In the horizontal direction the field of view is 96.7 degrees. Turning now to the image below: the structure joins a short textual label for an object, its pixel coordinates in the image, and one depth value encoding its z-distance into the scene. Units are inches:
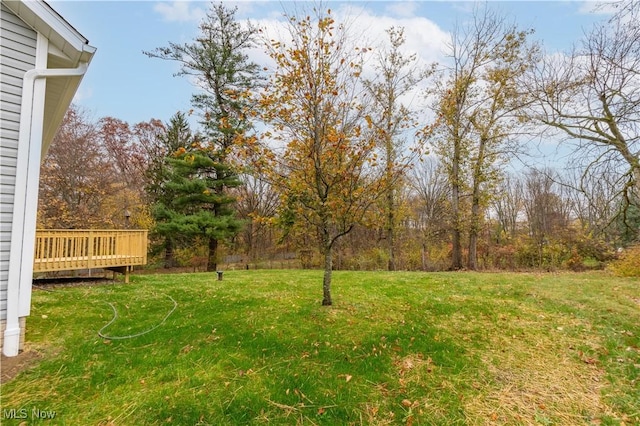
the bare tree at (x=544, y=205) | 624.1
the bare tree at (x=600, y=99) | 221.8
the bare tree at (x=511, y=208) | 739.4
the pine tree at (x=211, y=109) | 510.6
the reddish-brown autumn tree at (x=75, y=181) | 491.2
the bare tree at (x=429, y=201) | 554.3
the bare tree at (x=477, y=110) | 424.8
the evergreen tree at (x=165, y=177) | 609.1
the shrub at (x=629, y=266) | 323.9
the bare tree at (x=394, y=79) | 440.5
